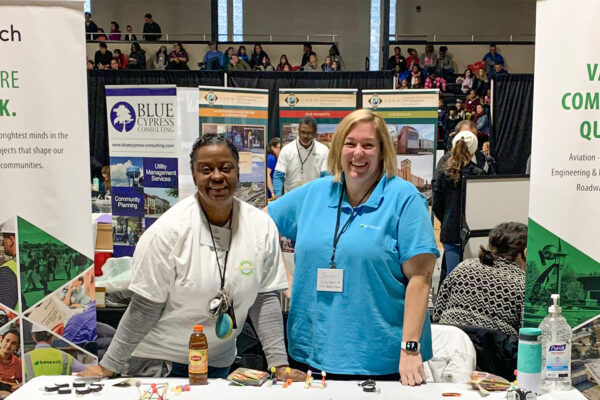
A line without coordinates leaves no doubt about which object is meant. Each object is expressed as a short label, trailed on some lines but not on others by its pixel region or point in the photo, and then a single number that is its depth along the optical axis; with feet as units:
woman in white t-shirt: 5.76
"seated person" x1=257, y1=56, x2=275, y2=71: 41.47
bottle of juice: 5.72
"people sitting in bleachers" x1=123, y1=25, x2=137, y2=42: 45.71
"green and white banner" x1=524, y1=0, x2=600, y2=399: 6.11
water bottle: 5.51
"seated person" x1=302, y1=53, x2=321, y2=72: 42.06
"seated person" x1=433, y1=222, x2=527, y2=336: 8.73
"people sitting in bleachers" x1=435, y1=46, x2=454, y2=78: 42.14
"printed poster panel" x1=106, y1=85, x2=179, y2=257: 15.78
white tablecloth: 5.60
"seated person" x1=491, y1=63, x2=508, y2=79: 40.09
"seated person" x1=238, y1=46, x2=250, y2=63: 42.34
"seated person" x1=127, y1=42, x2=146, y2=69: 41.47
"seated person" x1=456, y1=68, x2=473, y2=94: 38.99
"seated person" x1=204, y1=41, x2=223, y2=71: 40.49
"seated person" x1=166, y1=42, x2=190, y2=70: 40.70
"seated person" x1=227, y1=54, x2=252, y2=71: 40.14
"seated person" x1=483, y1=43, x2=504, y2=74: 41.88
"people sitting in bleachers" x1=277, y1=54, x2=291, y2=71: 41.02
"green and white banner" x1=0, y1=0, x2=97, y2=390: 6.55
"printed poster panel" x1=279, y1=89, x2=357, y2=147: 22.08
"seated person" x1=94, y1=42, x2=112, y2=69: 40.32
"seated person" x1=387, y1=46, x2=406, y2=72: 42.11
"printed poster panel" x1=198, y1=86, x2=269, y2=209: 18.45
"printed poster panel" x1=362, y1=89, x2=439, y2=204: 20.63
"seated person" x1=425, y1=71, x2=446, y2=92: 39.09
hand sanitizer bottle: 5.79
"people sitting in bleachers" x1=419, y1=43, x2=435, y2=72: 42.50
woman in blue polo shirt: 5.91
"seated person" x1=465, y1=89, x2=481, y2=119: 35.39
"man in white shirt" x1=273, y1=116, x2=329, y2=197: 19.47
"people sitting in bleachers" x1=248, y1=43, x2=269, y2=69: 42.19
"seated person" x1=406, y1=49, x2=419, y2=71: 42.37
